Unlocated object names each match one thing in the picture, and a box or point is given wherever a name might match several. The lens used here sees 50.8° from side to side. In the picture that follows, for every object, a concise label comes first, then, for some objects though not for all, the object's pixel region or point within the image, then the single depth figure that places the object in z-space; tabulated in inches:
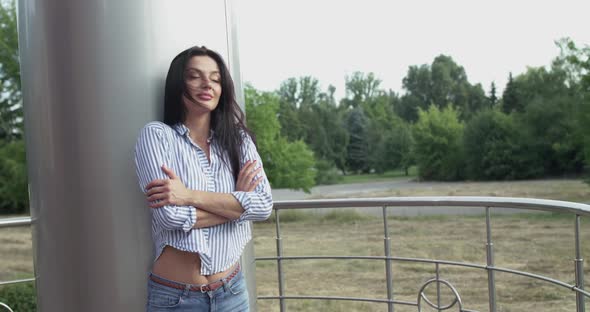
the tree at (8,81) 749.9
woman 56.4
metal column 59.5
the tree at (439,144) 1066.1
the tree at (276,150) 960.3
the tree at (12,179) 726.5
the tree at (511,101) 1070.4
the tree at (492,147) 1002.1
